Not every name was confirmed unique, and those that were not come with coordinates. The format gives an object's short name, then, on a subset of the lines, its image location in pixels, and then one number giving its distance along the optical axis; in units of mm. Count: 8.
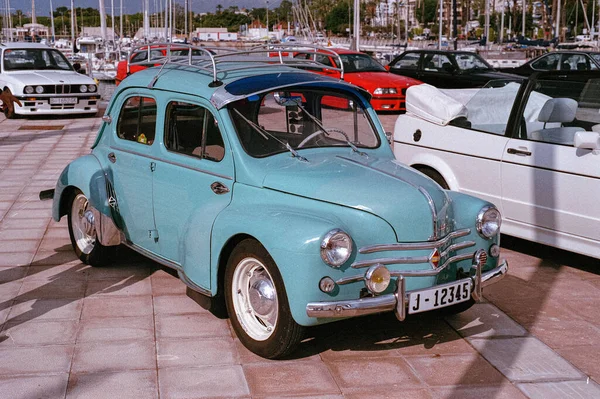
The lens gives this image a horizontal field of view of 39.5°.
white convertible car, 7359
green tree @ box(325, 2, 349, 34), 139375
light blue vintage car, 5062
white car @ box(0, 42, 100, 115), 19391
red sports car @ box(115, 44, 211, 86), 24438
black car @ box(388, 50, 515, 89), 22797
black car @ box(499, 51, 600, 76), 21766
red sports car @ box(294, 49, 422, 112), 21500
